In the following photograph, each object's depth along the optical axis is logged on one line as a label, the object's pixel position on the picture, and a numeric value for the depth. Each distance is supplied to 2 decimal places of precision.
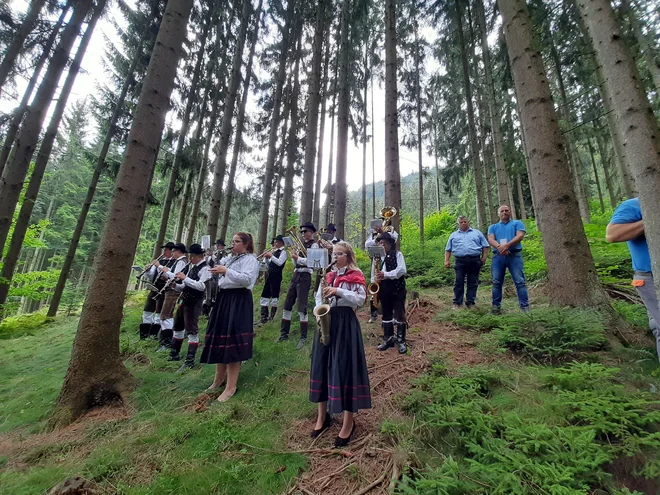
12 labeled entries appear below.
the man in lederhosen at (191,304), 5.20
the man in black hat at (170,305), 6.50
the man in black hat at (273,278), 7.32
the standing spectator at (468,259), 6.12
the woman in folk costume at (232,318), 4.08
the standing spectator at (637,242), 2.53
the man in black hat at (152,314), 7.34
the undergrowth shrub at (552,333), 3.40
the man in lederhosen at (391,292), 4.95
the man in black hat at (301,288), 6.05
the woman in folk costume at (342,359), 2.89
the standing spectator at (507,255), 5.50
